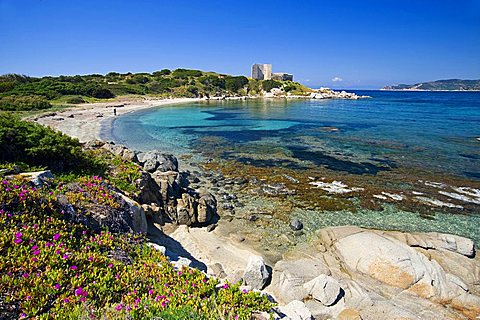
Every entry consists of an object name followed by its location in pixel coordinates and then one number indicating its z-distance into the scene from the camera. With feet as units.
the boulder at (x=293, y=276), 26.76
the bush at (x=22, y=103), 152.30
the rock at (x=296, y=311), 19.64
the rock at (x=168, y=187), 44.11
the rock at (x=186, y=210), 41.81
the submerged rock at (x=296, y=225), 41.53
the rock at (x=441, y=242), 34.47
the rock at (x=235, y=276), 26.99
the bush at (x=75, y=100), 214.28
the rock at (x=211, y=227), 41.15
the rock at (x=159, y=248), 24.34
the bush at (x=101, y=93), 260.01
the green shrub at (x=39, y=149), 35.22
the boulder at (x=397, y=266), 28.32
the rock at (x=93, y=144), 56.95
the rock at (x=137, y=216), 28.91
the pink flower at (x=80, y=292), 15.30
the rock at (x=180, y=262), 23.64
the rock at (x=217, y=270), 29.96
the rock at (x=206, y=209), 42.96
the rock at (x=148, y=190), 39.81
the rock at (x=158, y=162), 56.95
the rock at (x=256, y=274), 27.71
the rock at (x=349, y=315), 23.98
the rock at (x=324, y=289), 25.68
